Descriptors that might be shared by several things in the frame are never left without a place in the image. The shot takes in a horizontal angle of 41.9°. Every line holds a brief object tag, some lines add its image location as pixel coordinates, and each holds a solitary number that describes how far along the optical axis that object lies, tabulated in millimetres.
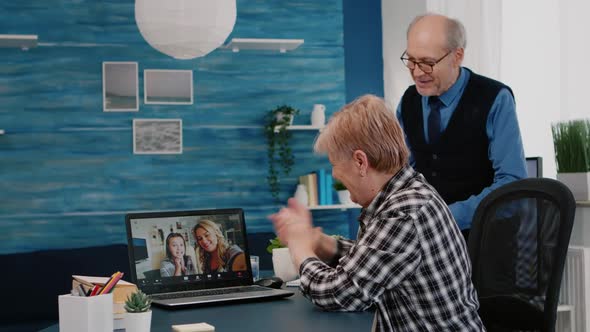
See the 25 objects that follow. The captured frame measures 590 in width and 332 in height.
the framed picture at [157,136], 5637
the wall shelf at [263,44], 5488
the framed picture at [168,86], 5660
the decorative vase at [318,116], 5742
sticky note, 1646
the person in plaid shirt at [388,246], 1677
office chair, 2070
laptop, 2434
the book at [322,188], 5699
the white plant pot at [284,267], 2799
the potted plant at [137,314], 1620
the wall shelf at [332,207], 5609
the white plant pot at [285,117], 5680
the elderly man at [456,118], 2877
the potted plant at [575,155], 3643
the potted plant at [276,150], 5777
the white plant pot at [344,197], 5703
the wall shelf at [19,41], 5172
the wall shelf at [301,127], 5654
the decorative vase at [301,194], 5664
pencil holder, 1503
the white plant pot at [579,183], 3623
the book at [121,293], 1871
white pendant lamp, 3295
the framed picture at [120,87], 5590
